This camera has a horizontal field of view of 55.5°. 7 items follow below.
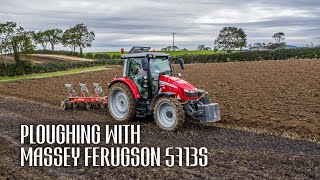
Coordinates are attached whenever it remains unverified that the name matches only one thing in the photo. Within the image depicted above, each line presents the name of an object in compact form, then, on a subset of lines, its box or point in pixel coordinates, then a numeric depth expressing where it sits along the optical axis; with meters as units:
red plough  11.06
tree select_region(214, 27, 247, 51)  72.01
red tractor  8.13
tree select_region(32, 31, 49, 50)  61.96
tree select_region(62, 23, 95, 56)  60.27
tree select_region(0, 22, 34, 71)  34.92
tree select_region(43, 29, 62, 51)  63.35
